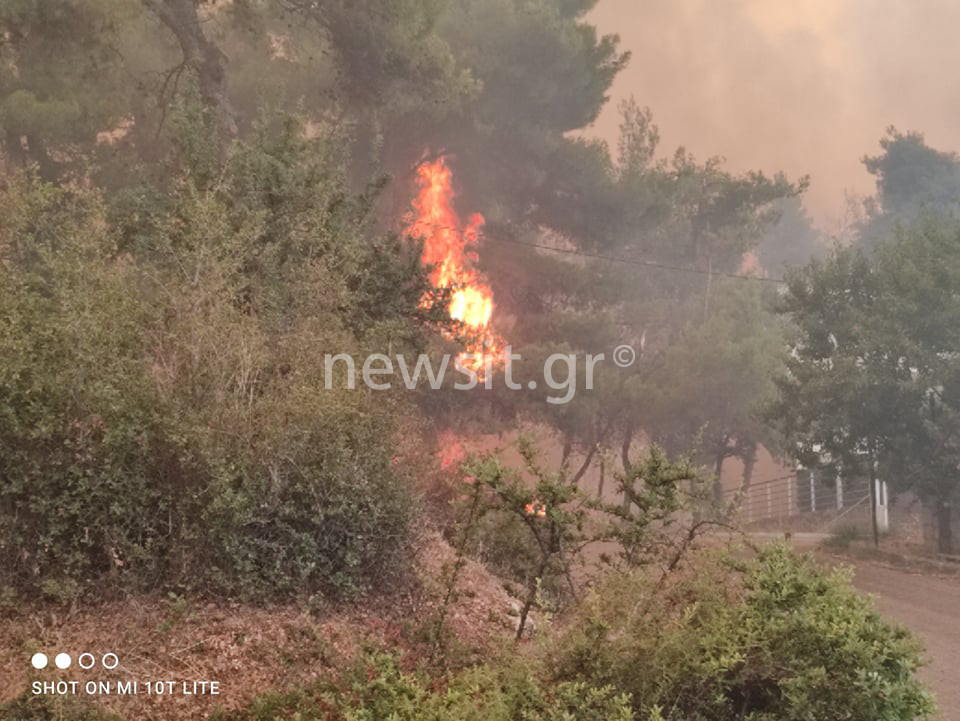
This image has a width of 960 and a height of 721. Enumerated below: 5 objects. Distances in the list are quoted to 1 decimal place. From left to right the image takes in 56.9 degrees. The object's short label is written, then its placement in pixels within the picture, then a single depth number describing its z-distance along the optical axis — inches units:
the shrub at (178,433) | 379.9
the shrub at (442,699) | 276.5
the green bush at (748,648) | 251.8
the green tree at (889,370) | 887.7
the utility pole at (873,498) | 934.2
